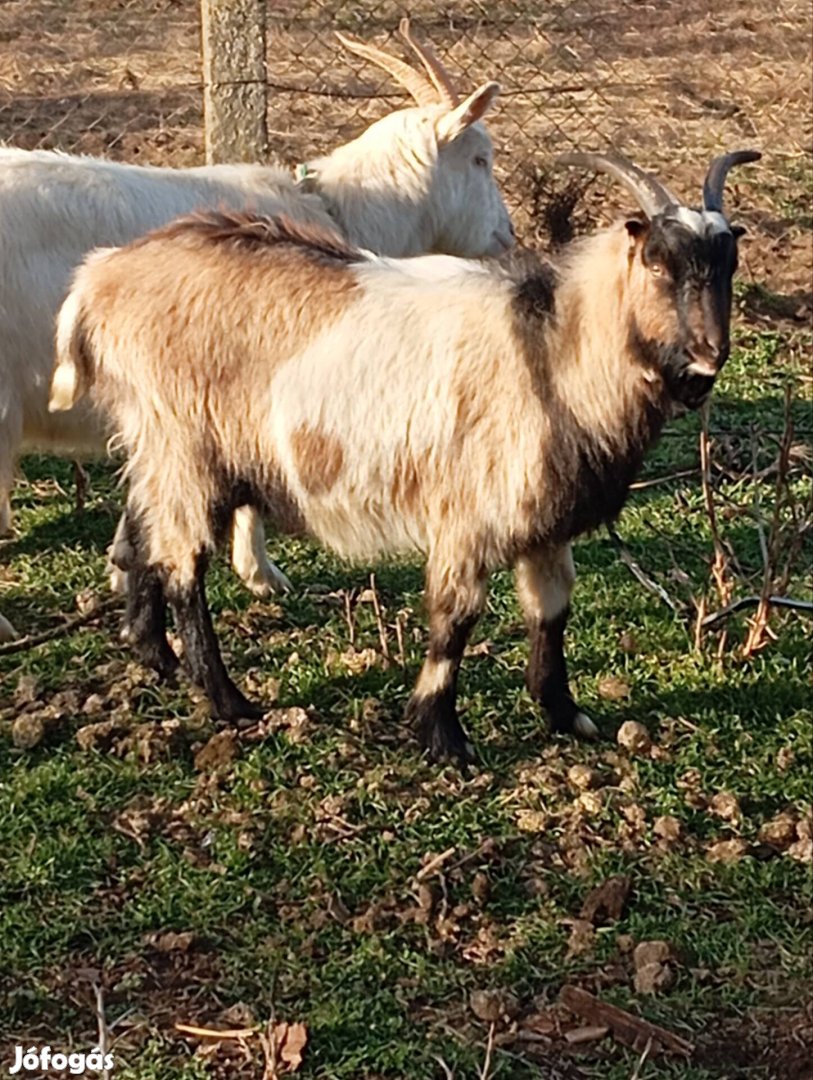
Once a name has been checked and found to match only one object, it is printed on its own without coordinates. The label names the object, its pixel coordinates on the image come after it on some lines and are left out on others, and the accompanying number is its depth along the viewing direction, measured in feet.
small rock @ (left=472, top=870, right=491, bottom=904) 12.31
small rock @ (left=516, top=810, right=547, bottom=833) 13.23
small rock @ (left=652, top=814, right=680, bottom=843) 13.09
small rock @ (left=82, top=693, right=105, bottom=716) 15.02
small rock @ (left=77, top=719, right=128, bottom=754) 14.39
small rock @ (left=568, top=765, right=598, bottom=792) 13.76
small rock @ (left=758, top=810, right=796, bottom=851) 13.09
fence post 20.71
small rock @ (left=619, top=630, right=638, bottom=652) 16.15
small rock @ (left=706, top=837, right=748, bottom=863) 12.82
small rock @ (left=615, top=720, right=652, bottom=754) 14.34
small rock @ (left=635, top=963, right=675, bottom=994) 11.30
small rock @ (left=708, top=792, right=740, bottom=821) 13.35
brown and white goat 12.63
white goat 15.37
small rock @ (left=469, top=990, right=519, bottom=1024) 10.93
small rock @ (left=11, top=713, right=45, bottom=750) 14.39
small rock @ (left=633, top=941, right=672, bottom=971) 11.51
